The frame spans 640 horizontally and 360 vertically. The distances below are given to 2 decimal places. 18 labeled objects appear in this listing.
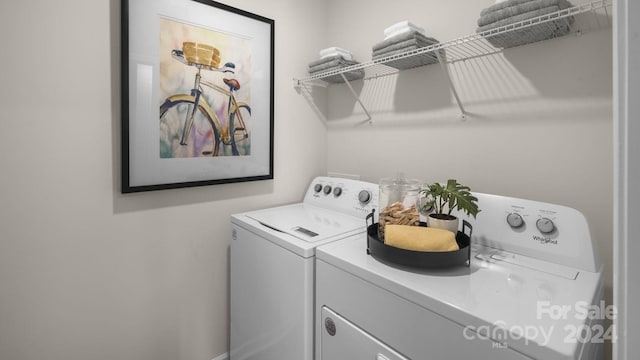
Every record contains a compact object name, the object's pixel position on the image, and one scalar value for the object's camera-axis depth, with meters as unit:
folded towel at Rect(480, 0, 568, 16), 1.01
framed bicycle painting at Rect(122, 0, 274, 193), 1.34
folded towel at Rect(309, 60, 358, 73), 1.74
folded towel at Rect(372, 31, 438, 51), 1.33
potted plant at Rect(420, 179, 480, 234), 1.01
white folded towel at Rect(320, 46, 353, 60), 1.74
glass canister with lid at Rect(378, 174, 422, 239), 1.09
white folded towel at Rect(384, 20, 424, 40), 1.34
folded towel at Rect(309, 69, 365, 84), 1.79
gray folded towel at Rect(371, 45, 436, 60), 1.34
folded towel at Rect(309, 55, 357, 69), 1.73
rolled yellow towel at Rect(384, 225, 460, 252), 0.93
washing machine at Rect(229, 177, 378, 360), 1.14
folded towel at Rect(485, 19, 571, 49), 1.07
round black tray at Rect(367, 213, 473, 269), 0.90
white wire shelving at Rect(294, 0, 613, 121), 0.99
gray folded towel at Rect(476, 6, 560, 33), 0.98
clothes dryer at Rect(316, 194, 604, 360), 0.67
